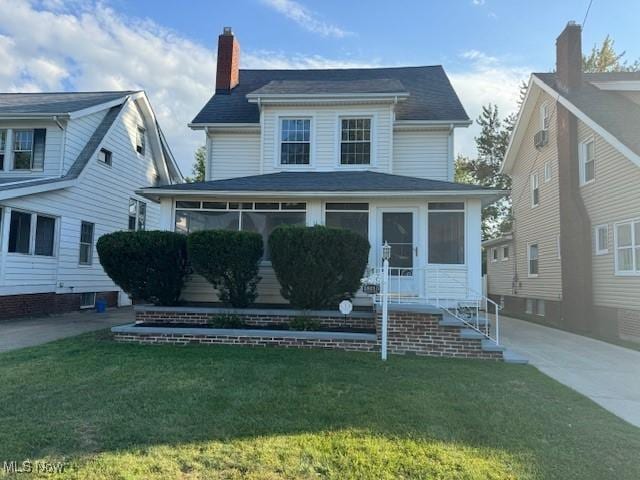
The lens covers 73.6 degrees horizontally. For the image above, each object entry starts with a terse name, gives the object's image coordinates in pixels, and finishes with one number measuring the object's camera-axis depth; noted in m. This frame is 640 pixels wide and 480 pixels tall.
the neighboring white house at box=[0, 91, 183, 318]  11.20
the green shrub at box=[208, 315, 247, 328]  8.22
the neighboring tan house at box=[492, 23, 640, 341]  10.70
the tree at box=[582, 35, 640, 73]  23.64
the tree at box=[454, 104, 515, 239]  29.70
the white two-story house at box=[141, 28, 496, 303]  9.44
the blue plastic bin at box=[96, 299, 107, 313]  13.84
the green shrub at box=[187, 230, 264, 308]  8.11
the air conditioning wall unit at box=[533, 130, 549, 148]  14.78
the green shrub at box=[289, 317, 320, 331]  8.02
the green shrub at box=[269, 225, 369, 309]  7.93
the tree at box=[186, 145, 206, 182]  36.21
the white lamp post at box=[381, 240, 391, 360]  6.84
